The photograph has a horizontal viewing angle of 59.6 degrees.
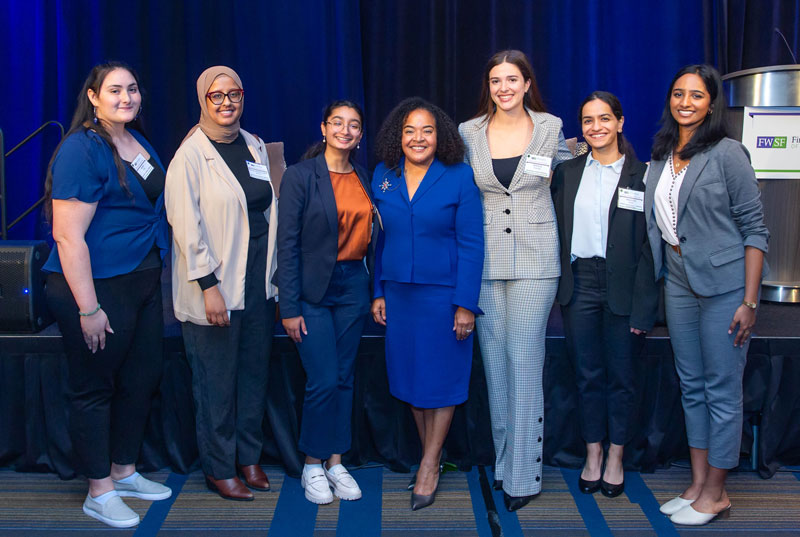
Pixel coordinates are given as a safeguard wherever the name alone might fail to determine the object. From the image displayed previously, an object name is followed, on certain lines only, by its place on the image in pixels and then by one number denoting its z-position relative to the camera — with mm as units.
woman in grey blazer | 2273
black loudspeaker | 2785
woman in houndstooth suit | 2408
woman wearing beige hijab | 2381
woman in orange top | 2430
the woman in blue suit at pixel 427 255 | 2367
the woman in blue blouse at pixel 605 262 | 2434
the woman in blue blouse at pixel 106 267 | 2232
